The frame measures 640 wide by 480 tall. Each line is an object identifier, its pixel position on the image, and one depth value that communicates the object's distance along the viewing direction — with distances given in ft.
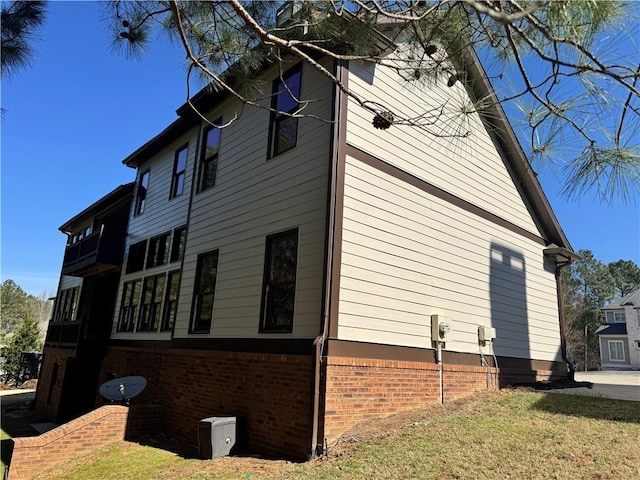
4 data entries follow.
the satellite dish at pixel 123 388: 30.04
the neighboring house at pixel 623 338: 108.58
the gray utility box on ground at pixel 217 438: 22.04
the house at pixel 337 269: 22.22
